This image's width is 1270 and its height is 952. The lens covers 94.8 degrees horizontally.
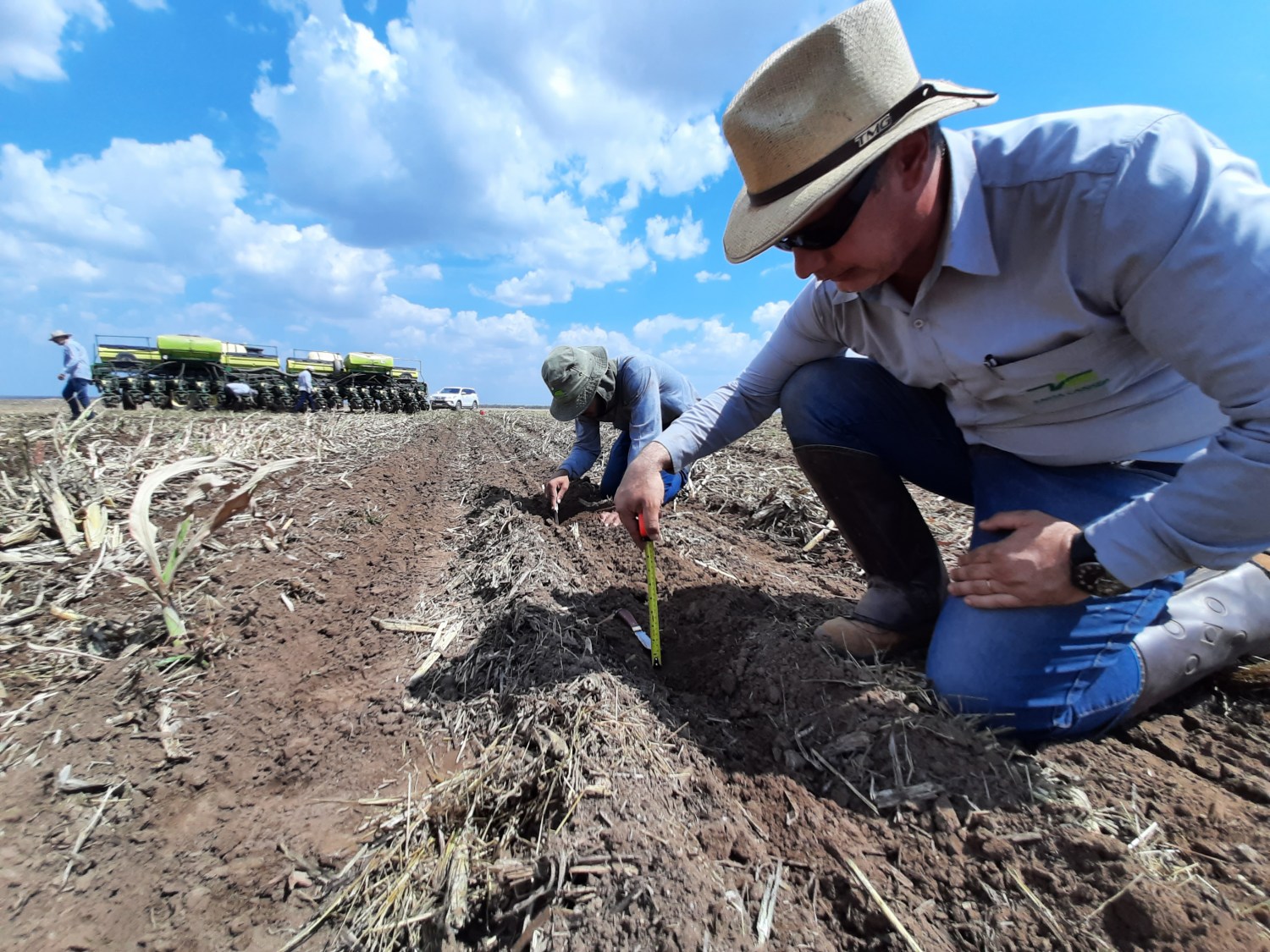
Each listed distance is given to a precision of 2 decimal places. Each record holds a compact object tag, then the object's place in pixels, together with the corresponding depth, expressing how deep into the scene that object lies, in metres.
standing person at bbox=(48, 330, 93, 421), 11.63
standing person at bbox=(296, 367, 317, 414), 23.08
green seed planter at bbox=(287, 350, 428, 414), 25.59
